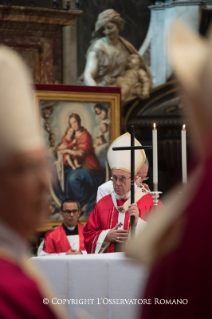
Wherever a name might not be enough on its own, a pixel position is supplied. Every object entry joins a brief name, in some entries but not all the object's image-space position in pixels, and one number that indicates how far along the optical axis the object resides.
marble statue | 17.20
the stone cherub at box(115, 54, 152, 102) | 17.39
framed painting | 13.71
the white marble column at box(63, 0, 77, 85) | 17.20
